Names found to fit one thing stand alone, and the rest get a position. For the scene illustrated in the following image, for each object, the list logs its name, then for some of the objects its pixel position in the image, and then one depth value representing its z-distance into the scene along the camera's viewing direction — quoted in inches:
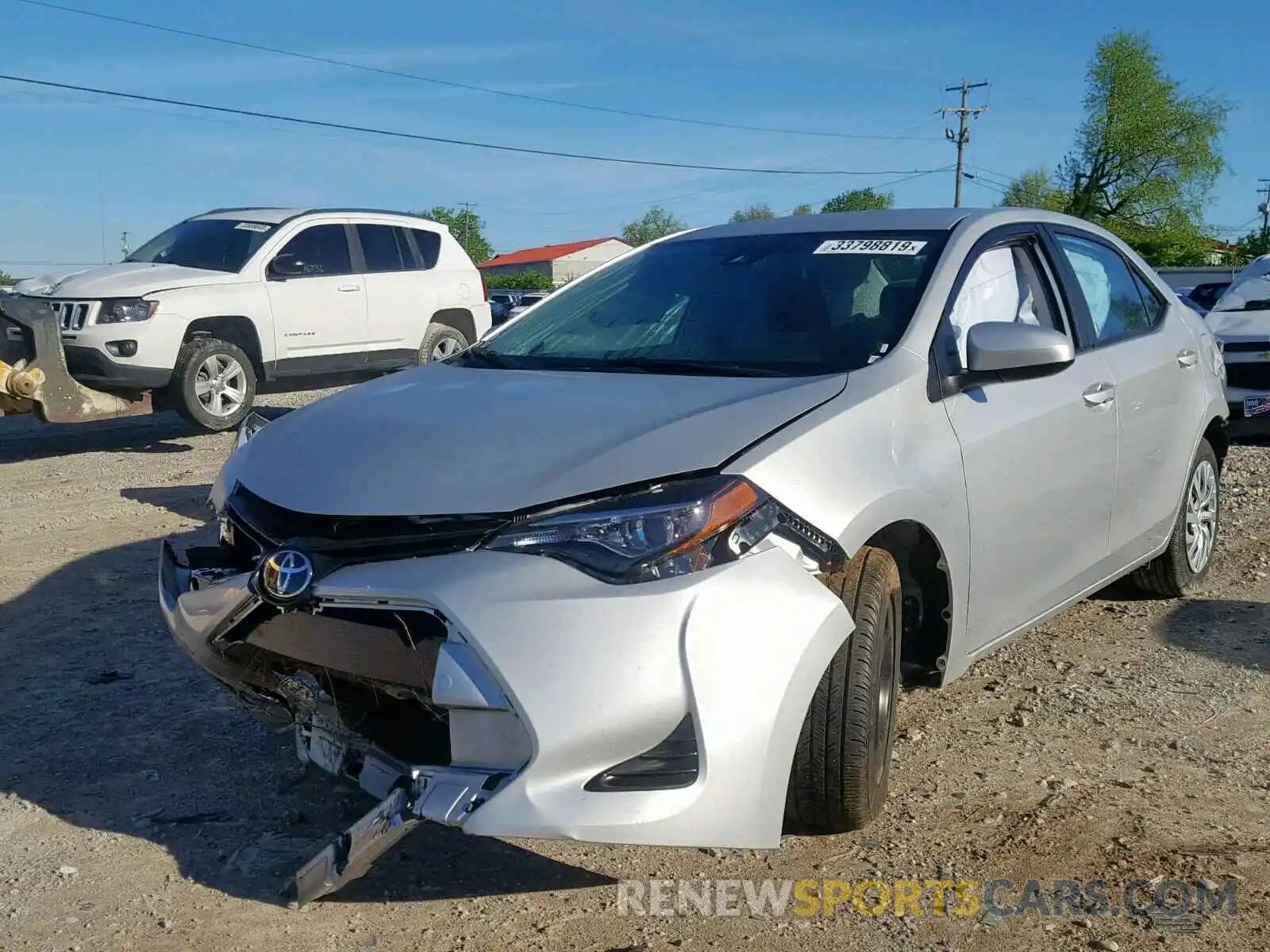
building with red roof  3934.5
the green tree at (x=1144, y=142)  2655.0
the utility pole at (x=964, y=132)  2428.6
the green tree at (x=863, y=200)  2699.3
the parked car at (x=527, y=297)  1401.5
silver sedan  98.7
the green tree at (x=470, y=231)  3821.4
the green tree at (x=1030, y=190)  3026.6
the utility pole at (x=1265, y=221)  2504.6
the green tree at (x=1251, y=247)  2320.4
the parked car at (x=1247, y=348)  388.8
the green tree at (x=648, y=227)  4503.0
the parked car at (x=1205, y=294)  655.5
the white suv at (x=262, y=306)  379.6
